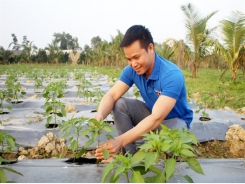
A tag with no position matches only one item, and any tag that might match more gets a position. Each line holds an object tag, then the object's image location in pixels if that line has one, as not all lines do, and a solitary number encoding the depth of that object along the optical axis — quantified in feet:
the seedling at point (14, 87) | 14.32
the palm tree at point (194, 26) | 29.78
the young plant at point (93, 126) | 4.82
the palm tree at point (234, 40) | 17.28
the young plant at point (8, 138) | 5.16
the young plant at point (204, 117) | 11.13
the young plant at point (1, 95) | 11.44
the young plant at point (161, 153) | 3.47
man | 5.34
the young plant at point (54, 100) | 9.21
